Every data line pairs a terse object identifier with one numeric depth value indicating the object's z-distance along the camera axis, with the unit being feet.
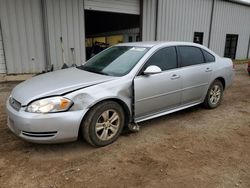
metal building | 24.41
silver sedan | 9.45
